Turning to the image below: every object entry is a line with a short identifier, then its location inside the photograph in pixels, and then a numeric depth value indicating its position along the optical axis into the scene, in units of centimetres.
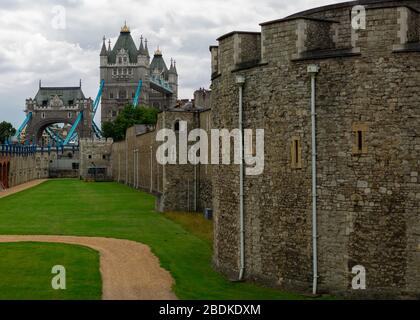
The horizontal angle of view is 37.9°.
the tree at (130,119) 11450
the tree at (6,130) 14498
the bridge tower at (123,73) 16550
